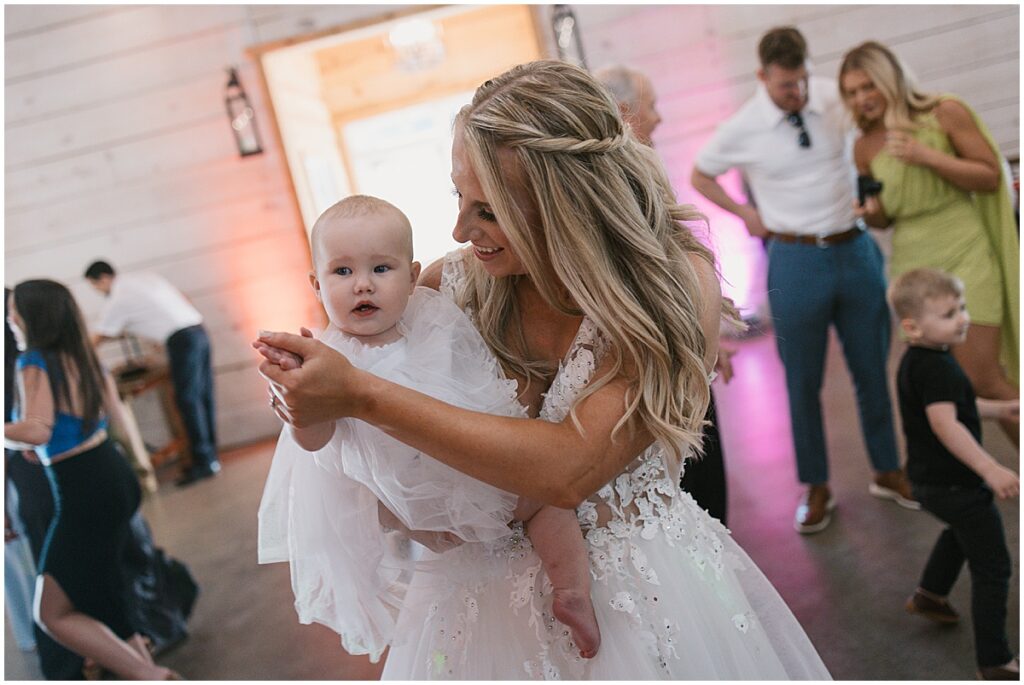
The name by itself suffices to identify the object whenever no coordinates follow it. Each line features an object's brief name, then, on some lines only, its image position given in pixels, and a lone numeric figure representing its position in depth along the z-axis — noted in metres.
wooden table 6.27
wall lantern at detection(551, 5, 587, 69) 6.04
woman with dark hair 3.21
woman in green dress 3.36
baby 1.48
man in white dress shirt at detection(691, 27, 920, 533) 3.59
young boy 2.46
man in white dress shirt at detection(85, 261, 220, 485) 6.27
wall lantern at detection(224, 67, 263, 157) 6.40
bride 1.34
